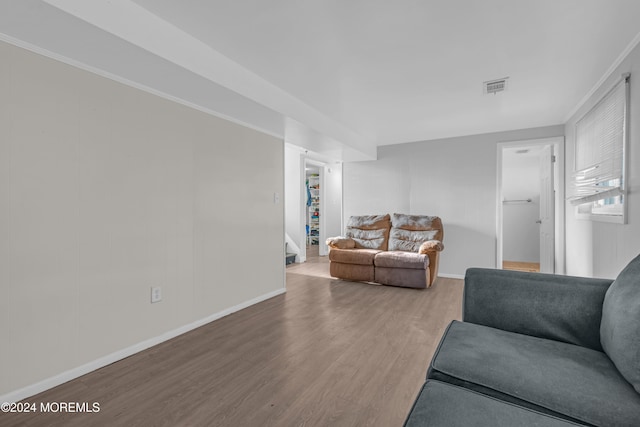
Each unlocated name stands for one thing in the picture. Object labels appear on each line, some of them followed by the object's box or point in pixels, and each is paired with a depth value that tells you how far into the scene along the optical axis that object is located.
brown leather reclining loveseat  3.99
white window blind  2.25
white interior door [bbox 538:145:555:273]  4.09
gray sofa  0.92
